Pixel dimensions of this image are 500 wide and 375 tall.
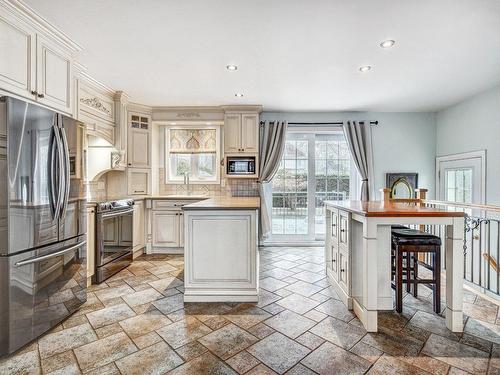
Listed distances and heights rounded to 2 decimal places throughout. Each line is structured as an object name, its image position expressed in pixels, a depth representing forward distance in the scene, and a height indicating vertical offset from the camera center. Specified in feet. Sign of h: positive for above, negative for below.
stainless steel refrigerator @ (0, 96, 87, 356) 5.70 -0.92
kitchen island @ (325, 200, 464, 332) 6.64 -1.94
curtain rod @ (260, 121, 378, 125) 15.62 +3.85
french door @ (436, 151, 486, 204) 12.59 +0.55
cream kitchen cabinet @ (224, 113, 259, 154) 14.70 +3.00
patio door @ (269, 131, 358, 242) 16.07 +0.33
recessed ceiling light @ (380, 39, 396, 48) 7.89 +4.45
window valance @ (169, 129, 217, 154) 16.37 +2.84
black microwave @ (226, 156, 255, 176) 14.74 +1.14
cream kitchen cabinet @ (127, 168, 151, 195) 14.15 +0.24
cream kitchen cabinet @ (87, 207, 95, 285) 9.83 -2.23
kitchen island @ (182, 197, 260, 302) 8.43 -2.26
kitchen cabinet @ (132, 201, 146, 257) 13.32 -2.28
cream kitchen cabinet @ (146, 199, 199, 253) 14.10 -2.06
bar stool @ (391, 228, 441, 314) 7.63 -1.95
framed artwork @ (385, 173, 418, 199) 15.61 +0.24
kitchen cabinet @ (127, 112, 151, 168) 14.21 +2.52
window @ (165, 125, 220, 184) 16.37 +2.01
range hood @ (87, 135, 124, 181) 11.91 +1.33
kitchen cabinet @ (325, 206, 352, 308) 8.16 -2.29
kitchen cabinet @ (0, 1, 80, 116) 6.33 +3.53
